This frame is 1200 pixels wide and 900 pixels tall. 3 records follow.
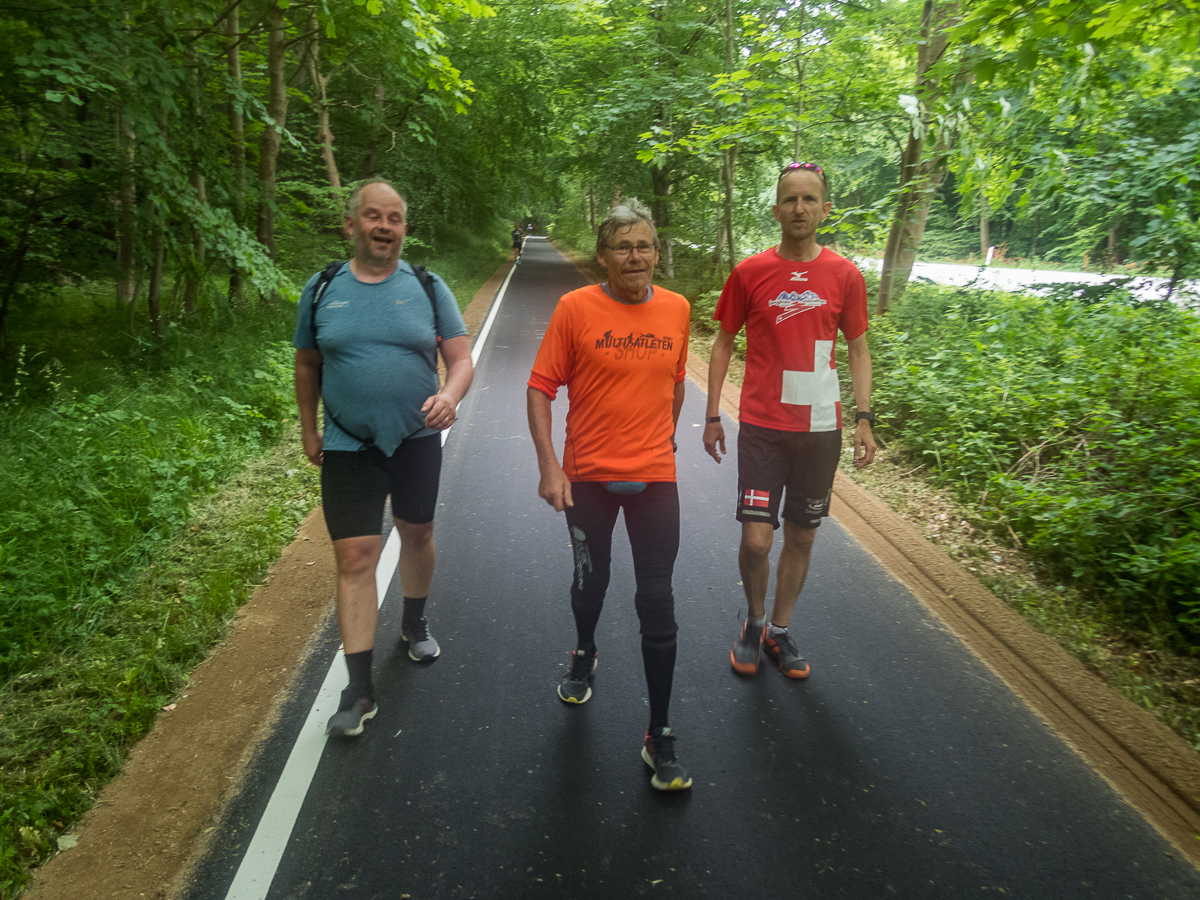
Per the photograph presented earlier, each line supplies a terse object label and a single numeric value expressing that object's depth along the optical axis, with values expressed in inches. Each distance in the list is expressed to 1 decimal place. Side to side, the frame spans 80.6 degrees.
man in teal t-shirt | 109.8
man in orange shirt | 101.5
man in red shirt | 118.2
